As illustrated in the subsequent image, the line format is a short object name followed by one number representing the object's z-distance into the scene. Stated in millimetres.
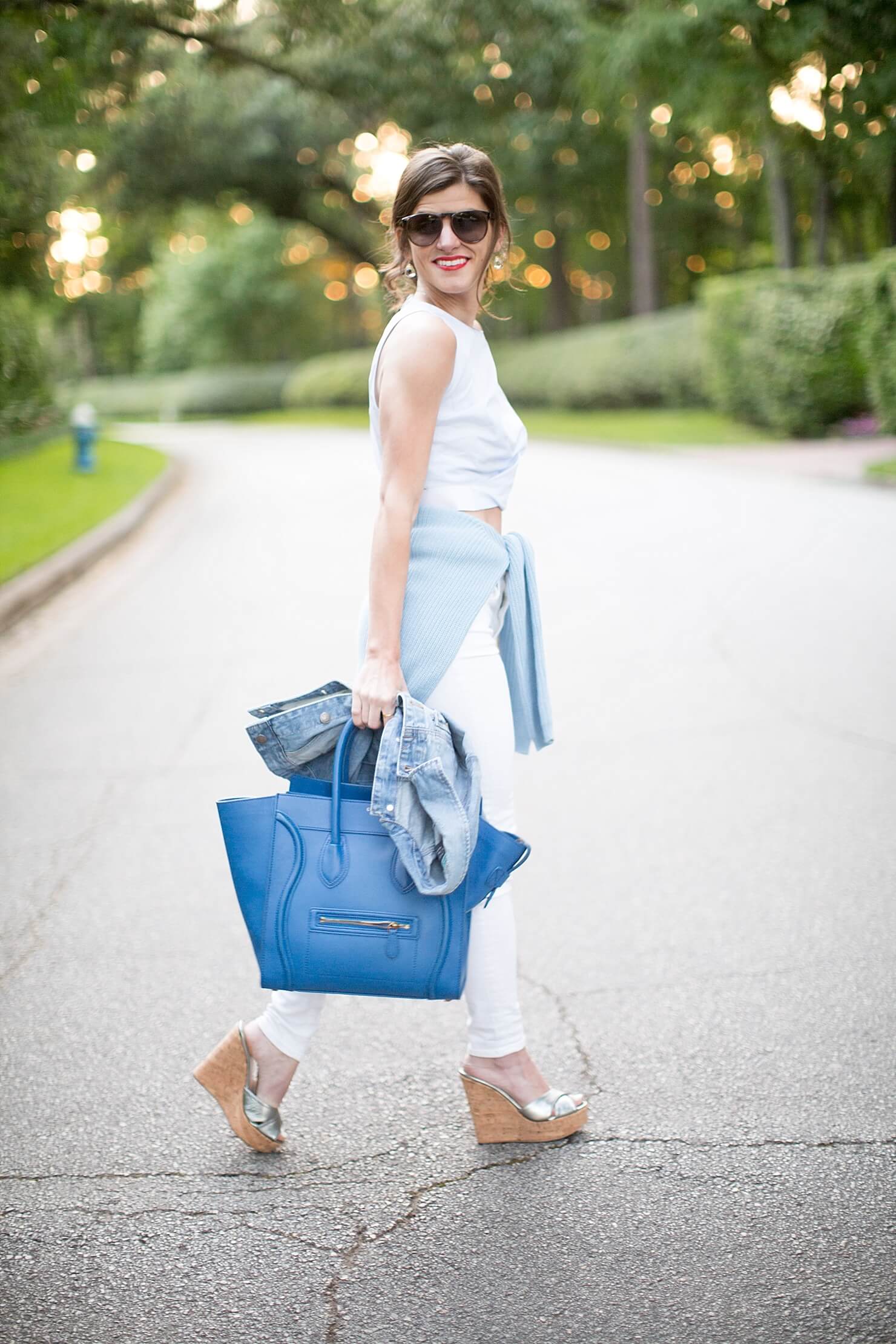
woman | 2461
